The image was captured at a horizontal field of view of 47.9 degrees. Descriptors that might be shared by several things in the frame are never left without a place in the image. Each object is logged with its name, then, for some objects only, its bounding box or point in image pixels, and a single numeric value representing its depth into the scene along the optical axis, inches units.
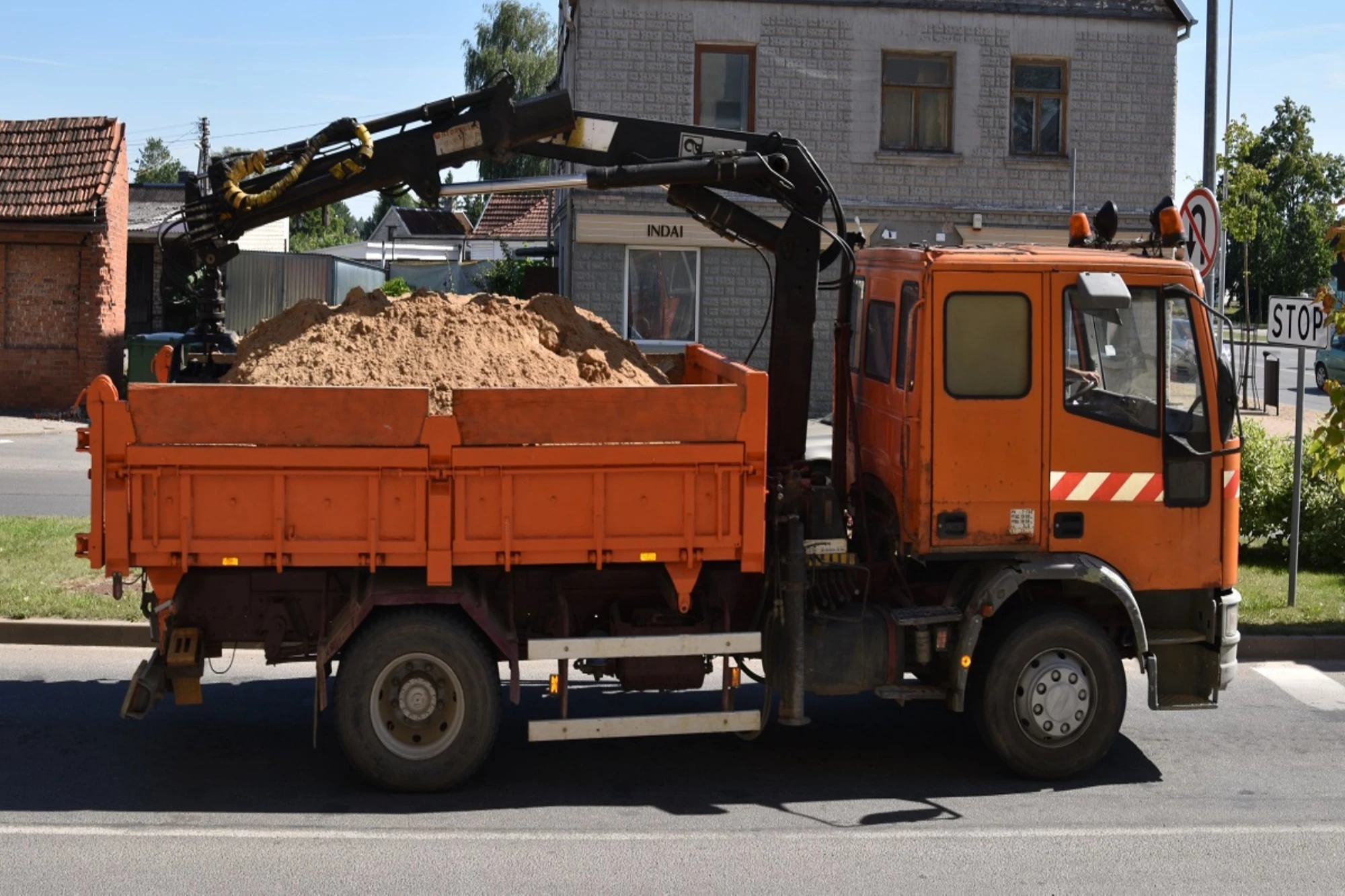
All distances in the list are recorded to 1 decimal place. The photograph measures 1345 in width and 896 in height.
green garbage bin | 936.9
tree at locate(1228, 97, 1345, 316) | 2001.7
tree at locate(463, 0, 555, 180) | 2554.1
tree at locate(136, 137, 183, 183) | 4333.2
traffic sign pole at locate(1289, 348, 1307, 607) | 460.8
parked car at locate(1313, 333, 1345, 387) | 1395.2
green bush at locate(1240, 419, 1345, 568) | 526.3
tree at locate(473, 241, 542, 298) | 1133.7
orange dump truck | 272.5
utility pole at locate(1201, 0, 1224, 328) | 565.6
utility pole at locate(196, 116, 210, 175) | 2108.8
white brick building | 965.2
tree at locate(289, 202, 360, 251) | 2687.0
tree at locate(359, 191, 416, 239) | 3548.2
